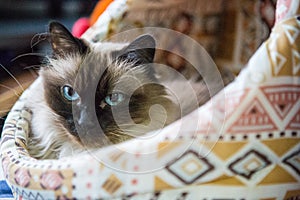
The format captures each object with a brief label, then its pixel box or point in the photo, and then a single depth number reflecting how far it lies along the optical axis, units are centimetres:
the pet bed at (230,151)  69
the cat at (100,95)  90
